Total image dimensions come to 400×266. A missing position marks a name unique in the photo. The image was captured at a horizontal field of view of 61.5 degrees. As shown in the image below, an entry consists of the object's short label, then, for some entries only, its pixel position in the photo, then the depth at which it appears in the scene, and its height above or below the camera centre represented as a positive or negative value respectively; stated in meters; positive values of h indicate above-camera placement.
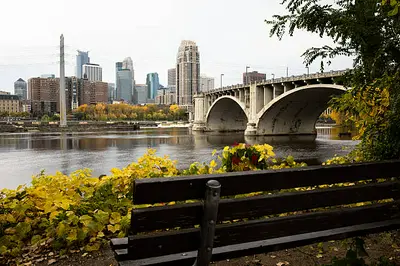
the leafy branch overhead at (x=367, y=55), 3.94 +0.84
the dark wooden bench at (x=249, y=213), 2.05 -0.61
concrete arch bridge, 37.72 +3.08
